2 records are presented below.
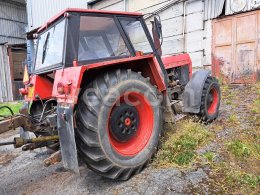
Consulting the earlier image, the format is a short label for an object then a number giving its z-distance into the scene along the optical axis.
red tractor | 2.28
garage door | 6.77
